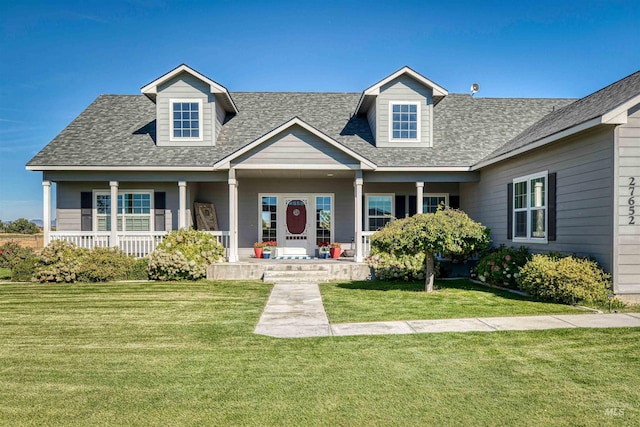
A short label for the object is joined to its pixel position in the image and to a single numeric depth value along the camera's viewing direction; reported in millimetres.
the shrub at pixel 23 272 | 12477
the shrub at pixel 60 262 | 11984
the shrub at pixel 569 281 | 8102
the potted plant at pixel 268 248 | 14922
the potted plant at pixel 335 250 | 14928
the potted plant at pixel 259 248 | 15047
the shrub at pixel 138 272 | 12648
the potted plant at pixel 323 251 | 14836
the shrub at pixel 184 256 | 12117
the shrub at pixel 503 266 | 10609
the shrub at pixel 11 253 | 14986
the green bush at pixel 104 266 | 12117
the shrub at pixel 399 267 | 12008
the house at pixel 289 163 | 13047
